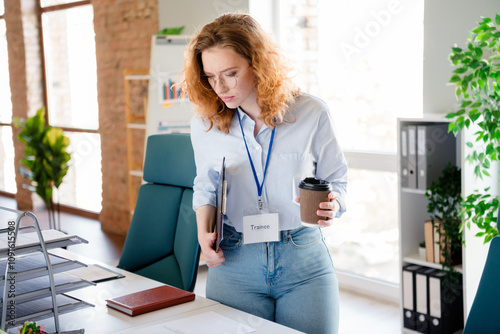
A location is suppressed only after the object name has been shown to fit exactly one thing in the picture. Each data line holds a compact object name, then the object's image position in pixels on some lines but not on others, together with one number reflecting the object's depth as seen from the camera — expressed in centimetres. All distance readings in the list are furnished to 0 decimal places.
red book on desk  161
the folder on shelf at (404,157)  312
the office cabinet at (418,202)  307
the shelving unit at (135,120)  518
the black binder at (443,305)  303
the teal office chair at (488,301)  146
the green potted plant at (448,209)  298
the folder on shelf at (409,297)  317
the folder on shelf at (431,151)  305
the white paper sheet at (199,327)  147
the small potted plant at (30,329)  133
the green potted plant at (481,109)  243
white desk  151
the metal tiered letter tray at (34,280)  138
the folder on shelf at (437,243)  304
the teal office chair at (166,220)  216
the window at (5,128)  789
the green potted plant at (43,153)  557
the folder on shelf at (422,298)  311
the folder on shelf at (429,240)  309
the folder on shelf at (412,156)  308
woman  165
